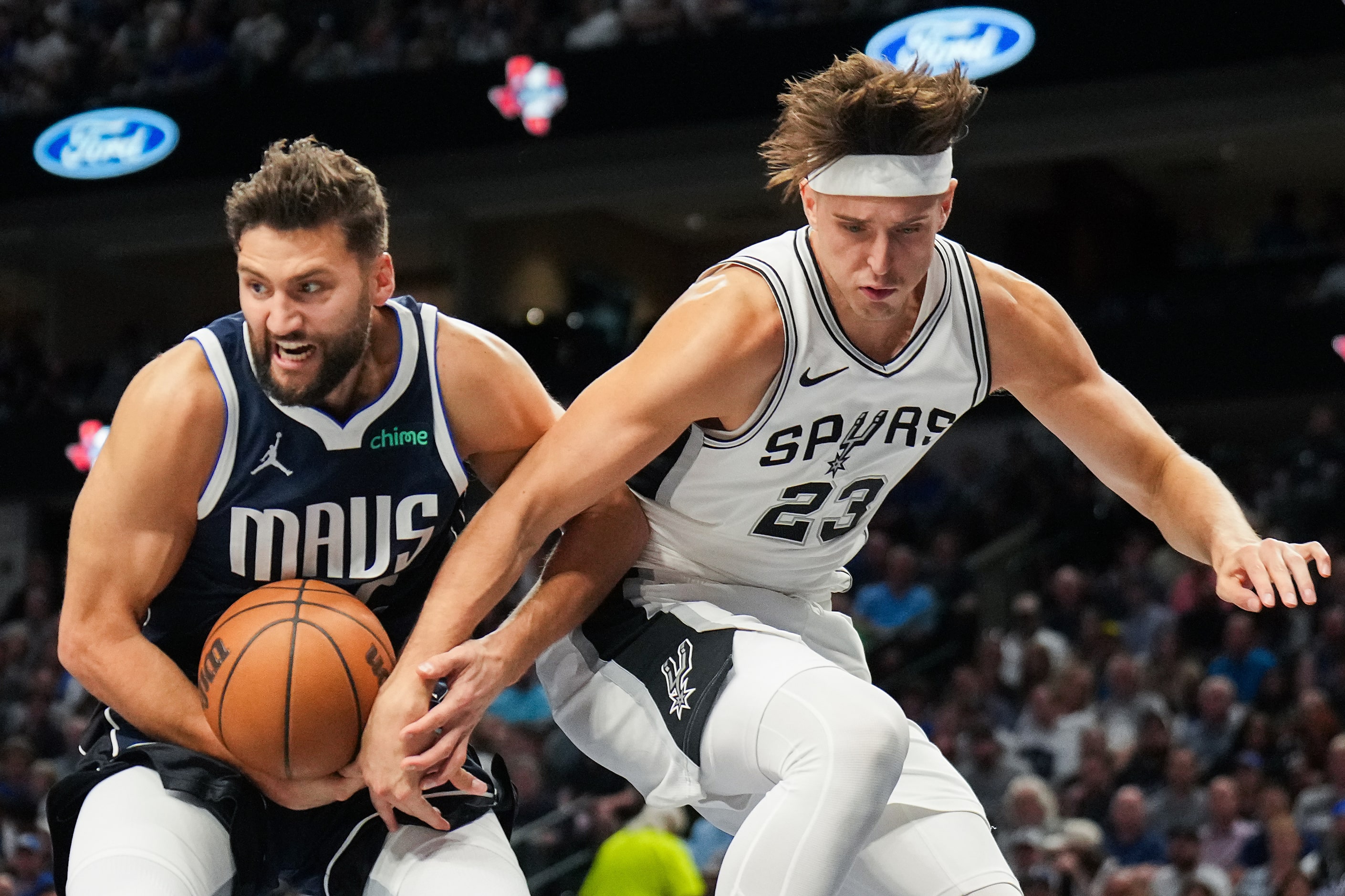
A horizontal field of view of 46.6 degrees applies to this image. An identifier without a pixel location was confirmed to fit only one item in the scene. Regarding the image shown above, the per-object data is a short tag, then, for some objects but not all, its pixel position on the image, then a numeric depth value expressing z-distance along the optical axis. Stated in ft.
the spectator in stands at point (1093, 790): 27.96
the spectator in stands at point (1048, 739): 30.17
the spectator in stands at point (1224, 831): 26.18
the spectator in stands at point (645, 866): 26.13
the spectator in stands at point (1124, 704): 30.35
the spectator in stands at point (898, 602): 36.06
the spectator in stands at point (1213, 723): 29.19
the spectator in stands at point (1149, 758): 28.32
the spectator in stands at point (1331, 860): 23.95
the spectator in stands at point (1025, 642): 33.40
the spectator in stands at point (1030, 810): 27.68
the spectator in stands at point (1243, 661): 31.07
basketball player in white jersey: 10.25
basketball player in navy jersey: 10.76
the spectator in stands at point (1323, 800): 26.03
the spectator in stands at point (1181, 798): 27.35
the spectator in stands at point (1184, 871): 25.34
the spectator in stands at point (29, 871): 31.91
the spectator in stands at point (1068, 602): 34.94
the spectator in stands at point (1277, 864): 24.95
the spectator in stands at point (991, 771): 29.91
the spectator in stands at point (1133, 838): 26.86
